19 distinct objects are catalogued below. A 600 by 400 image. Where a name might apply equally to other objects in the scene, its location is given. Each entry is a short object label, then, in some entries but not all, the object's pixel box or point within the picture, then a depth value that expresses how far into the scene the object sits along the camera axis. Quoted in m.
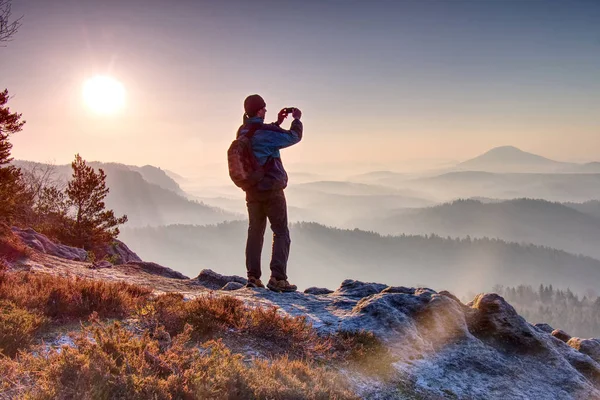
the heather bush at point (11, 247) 11.23
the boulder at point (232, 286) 10.72
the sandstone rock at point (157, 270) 15.05
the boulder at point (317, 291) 11.72
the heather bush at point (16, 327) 4.45
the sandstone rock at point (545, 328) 10.77
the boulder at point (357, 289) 9.97
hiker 9.44
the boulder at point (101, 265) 13.25
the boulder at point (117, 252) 22.95
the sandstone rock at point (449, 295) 8.16
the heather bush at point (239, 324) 5.58
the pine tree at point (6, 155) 14.27
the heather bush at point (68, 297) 5.77
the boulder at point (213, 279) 12.65
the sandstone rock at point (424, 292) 8.15
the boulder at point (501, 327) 7.08
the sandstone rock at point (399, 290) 9.02
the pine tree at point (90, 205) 24.59
